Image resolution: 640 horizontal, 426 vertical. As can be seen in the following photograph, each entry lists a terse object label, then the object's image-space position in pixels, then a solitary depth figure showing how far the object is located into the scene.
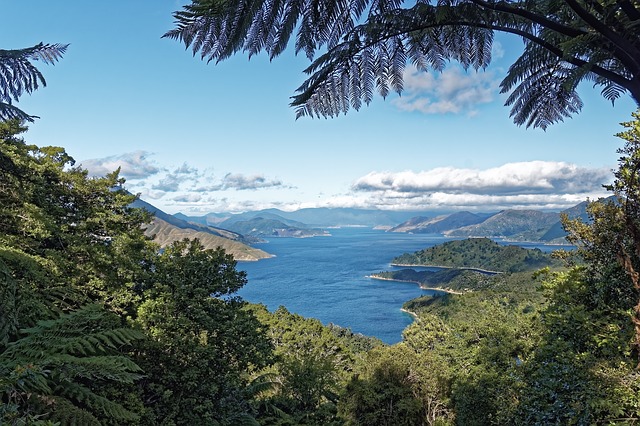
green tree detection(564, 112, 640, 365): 5.12
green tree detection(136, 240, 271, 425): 11.92
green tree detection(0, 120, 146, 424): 2.39
